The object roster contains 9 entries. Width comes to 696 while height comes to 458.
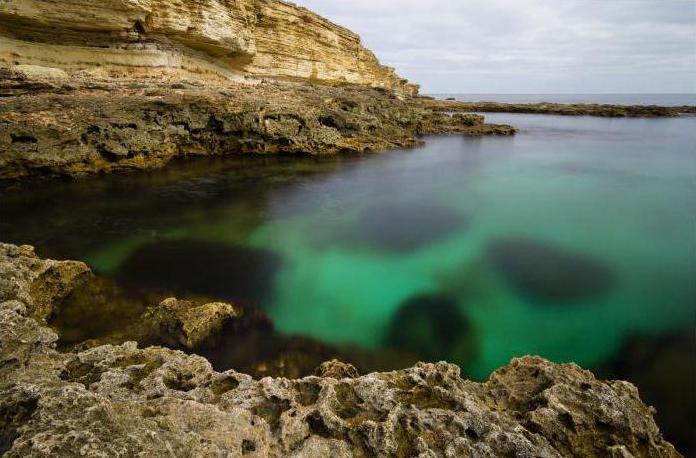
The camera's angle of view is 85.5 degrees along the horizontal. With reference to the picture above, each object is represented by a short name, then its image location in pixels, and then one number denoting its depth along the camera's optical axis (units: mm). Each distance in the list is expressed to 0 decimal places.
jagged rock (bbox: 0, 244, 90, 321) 5211
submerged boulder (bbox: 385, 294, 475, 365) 5703
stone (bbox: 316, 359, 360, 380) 4754
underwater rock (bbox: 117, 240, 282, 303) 7156
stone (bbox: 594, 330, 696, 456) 4523
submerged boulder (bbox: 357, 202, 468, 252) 9648
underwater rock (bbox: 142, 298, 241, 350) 5531
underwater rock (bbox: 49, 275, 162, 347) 5617
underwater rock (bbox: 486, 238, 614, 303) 7223
